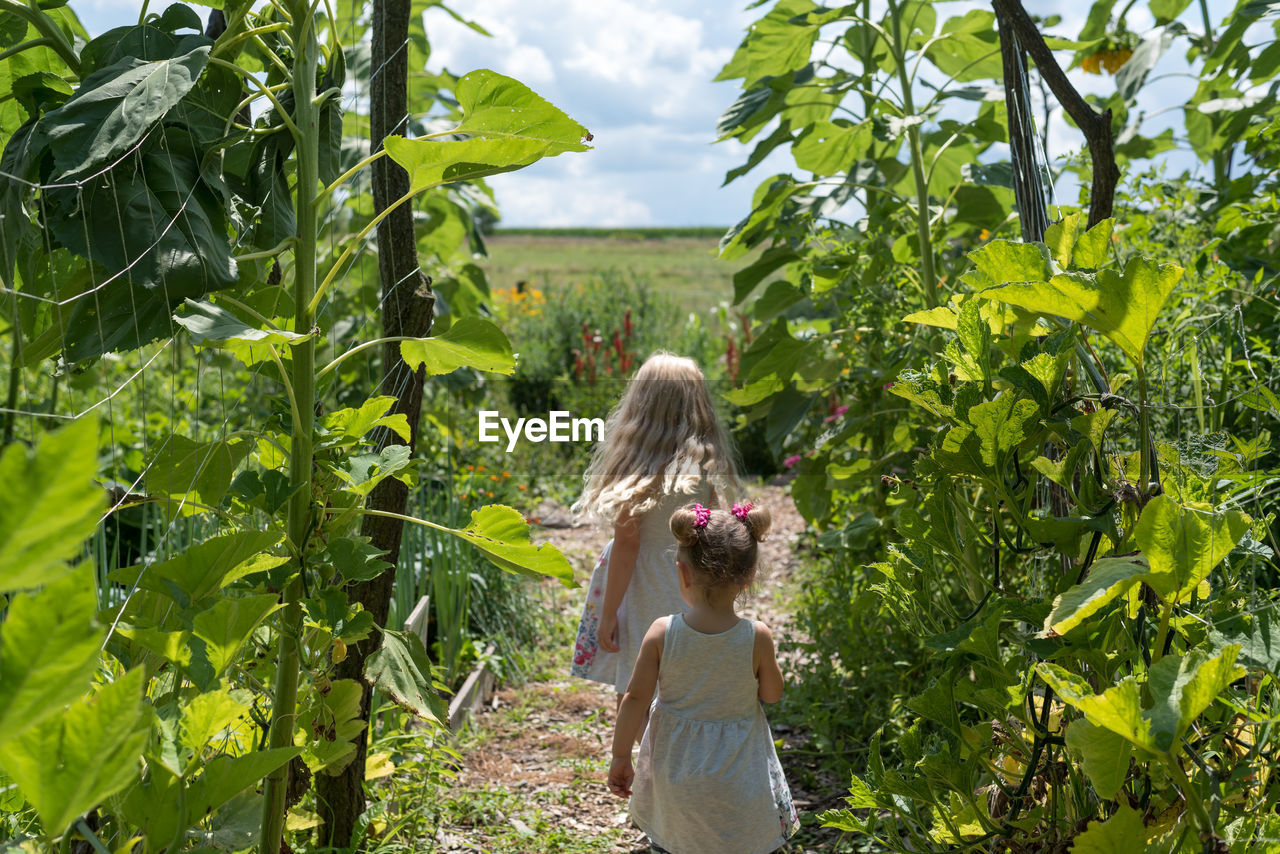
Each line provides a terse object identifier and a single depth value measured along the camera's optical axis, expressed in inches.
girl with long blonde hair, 108.9
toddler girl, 85.0
